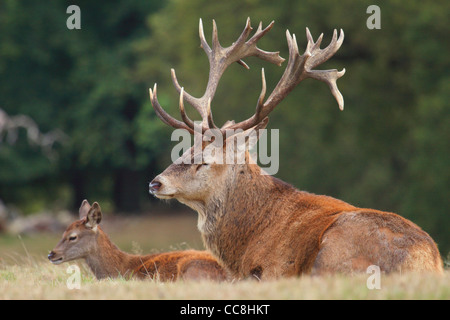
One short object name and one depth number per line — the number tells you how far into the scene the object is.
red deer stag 12.62
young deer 18.95
